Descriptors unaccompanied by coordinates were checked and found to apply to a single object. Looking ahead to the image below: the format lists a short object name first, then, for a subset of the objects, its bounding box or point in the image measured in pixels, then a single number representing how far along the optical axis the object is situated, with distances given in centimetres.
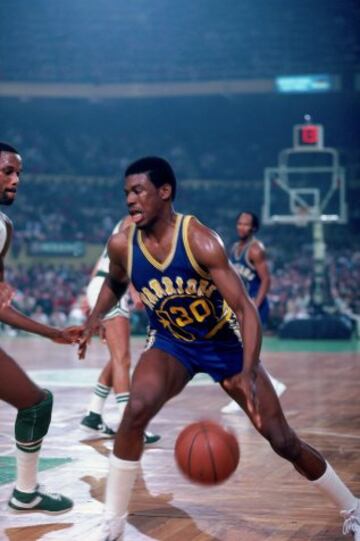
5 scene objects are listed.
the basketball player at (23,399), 469
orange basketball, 405
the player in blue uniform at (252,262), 945
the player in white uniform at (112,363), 720
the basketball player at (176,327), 416
